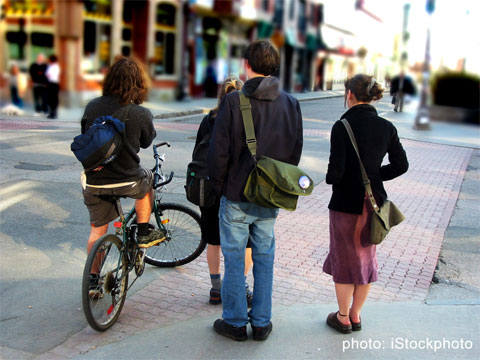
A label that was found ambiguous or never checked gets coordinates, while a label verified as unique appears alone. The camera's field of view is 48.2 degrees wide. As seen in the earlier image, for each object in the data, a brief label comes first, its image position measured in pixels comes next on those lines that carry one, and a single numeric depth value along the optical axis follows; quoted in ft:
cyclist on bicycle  10.32
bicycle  10.51
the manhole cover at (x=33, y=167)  26.58
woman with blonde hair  10.75
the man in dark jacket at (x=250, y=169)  9.48
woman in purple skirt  9.99
